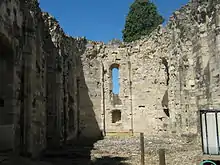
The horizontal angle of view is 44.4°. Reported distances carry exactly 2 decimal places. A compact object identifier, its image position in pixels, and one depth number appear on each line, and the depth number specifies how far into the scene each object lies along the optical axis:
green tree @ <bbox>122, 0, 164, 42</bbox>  30.58
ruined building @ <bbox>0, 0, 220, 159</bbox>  8.55
